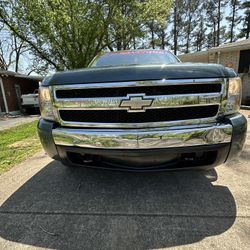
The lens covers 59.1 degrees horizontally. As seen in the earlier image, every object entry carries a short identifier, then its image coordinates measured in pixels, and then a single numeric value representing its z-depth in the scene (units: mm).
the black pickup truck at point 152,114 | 1936
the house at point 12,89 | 15555
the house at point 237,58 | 13781
